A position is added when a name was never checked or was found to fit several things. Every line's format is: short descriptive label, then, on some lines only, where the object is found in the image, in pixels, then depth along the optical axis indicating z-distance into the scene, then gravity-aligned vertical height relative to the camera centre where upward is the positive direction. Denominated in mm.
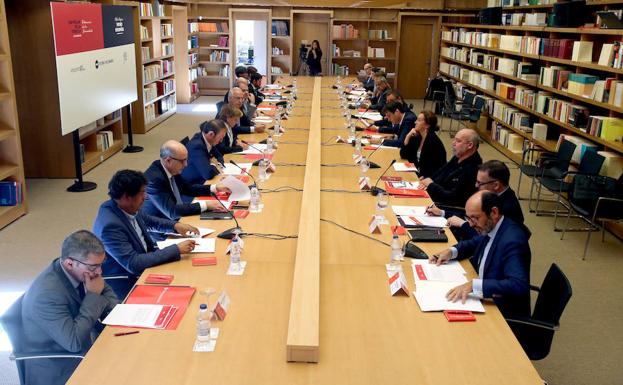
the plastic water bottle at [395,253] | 3242 -1190
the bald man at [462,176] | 4734 -1119
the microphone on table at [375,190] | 4531 -1189
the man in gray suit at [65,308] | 2439 -1169
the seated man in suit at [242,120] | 6909 -1066
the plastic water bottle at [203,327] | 2363 -1175
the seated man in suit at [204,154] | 4883 -1022
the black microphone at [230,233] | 3543 -1201
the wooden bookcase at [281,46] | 14734 -334
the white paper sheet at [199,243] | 3334 -1218
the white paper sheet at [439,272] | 3051 -1240
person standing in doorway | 14339 -567
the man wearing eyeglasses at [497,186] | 3693 -963
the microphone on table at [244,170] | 4696 -1174
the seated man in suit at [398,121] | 6539 -992
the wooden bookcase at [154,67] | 10148 -666
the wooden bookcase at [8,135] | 5676 -1048
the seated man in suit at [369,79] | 11688 -920
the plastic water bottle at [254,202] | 4074 -1161
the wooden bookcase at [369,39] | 14977 -119
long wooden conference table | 2209 -1252
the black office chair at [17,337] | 2459 -1287
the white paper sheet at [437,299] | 2740 -1243
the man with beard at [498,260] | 2801 -1113
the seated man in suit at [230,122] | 6070 -927
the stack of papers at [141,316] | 2527 -1239
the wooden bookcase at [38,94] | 6883 -777
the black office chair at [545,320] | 2838 -1362
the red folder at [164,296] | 2711 -1238
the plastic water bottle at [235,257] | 3090 -1169
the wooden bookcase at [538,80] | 6630 -638
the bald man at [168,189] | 3963 -1076
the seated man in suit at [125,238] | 3105 -1098
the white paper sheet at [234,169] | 5043 -1180
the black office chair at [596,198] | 5348 -1474
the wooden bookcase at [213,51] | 14453 -473
